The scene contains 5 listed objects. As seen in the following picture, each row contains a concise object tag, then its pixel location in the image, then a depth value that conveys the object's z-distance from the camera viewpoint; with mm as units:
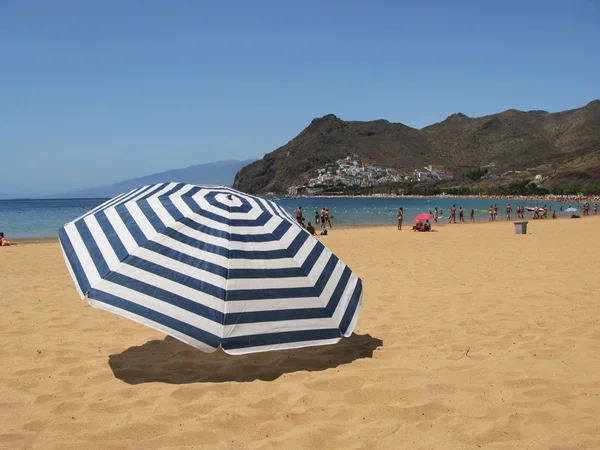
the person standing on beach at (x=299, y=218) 22719
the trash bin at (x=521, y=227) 21312
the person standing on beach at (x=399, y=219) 29656
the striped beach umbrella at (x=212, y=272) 3658
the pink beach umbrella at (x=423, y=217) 26491
